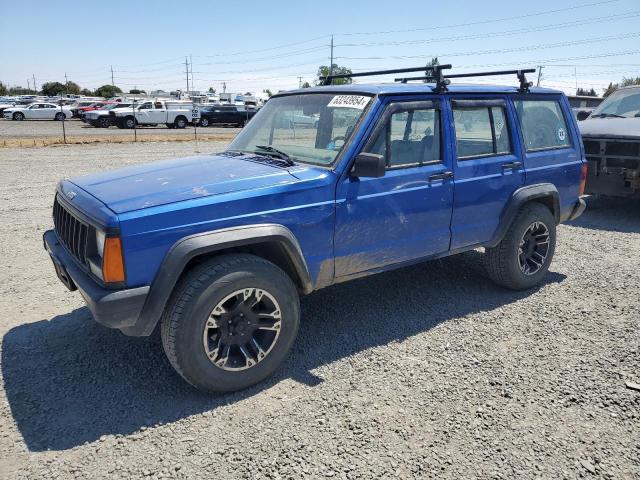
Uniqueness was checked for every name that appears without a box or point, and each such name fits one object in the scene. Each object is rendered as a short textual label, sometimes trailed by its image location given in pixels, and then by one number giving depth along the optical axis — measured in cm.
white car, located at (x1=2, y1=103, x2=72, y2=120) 3675
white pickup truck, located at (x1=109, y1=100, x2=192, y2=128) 3197
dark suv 3459
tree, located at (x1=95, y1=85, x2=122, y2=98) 8978
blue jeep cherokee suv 288
